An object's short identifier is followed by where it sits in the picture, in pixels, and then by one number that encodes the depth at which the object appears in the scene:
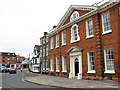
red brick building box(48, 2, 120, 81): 15.35
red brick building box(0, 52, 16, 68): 95.04
